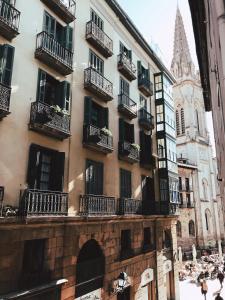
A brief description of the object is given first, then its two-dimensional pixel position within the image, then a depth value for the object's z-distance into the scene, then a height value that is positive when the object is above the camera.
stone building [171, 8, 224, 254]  44.01 +8.48
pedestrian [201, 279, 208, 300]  17.61 -4.83
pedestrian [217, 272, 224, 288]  21.25 -5.03
